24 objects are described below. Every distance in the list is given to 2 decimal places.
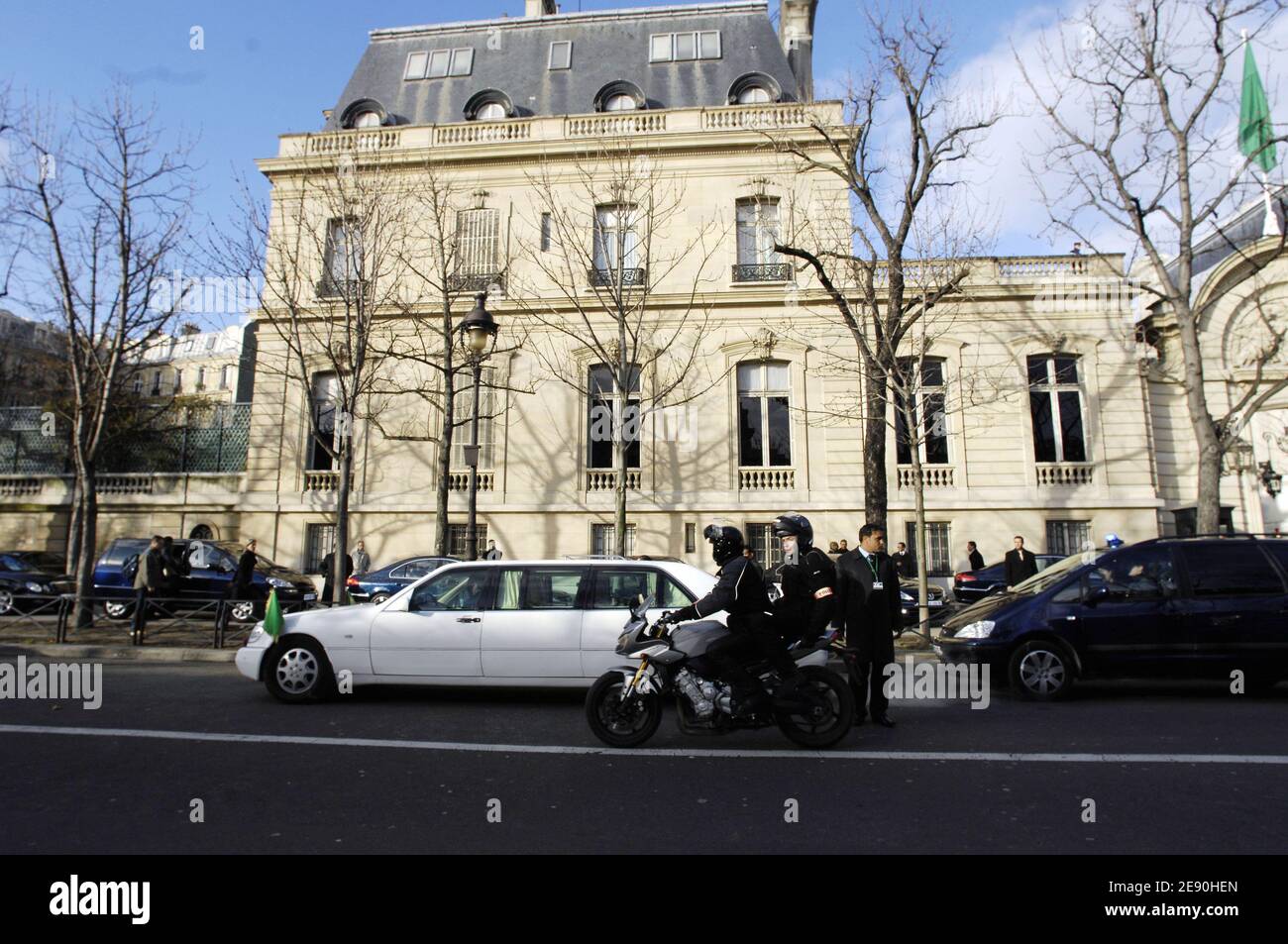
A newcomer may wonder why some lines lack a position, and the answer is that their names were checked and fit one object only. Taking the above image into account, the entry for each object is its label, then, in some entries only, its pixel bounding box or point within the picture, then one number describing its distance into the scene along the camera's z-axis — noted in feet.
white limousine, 24.88
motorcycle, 19.63
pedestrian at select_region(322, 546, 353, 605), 57.88
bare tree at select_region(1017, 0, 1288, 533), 46.80
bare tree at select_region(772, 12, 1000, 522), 47.34
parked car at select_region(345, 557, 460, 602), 50.93
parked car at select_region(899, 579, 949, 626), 45.68
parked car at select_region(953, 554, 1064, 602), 55.36
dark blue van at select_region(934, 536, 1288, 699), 26.35
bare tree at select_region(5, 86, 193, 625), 47.47
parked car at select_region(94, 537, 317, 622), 53.98
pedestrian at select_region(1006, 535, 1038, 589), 49.67
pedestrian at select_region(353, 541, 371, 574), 65.51
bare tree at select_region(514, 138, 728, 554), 70.18
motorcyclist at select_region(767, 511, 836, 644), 21.08
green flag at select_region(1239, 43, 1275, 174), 47.52
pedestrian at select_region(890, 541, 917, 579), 52.47
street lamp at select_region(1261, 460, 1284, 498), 72.08
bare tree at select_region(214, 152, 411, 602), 53.16
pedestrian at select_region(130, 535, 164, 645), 40.37
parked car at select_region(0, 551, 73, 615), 55.72
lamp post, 40.45
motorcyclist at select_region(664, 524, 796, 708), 19.67
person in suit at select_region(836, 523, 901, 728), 22.79
